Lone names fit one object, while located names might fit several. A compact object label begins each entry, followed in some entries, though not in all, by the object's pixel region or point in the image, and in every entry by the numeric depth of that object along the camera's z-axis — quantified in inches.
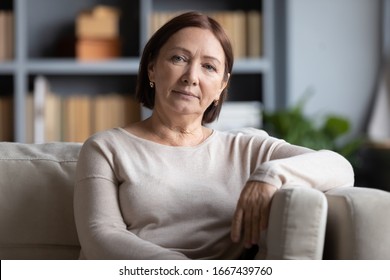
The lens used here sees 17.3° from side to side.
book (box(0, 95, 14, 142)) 306.9
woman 109.4
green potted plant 299.7
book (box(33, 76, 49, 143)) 303.5
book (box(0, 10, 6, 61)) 303.3
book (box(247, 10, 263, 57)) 311.5
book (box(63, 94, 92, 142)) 310.5
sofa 100.1
